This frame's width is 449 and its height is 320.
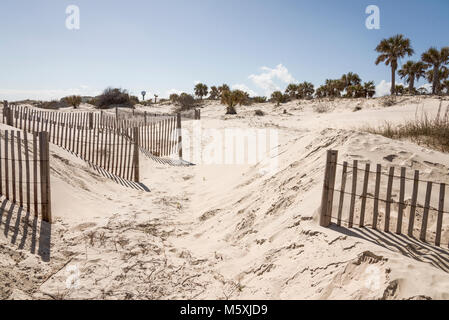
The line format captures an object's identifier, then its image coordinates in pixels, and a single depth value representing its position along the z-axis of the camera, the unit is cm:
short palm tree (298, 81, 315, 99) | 4141
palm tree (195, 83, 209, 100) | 4459
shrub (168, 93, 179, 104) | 3861
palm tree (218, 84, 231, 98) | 4219
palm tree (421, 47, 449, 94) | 2752
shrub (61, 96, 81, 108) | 2791
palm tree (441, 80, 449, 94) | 3705
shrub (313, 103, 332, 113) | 2343
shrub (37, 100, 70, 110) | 3147
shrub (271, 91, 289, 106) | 3233
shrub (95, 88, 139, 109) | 3053
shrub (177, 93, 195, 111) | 3447
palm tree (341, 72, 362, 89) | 3428
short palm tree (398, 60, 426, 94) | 3033
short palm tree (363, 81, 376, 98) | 3027
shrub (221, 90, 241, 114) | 2514
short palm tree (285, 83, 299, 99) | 4188
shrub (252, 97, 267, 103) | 4091
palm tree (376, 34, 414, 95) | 2658
